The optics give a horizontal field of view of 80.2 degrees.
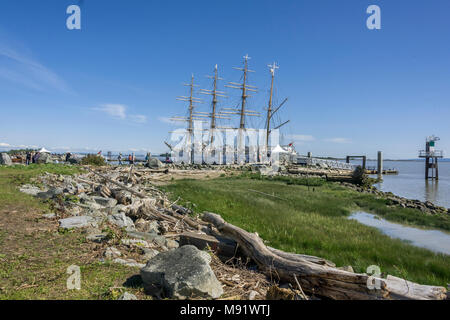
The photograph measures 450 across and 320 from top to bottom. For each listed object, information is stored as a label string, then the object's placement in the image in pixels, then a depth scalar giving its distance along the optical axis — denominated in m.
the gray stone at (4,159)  31.05
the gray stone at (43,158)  35.29
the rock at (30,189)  12.73
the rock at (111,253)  6.32
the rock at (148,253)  6.69
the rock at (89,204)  10.71
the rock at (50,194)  11.77
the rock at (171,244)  8.03
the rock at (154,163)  39.94
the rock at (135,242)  7.24
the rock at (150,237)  8.05
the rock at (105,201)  11.95
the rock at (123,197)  12.90
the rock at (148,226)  9.41
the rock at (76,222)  8.32
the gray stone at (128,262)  5.91
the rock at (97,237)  7.34
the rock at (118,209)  10.88
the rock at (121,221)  9.19
